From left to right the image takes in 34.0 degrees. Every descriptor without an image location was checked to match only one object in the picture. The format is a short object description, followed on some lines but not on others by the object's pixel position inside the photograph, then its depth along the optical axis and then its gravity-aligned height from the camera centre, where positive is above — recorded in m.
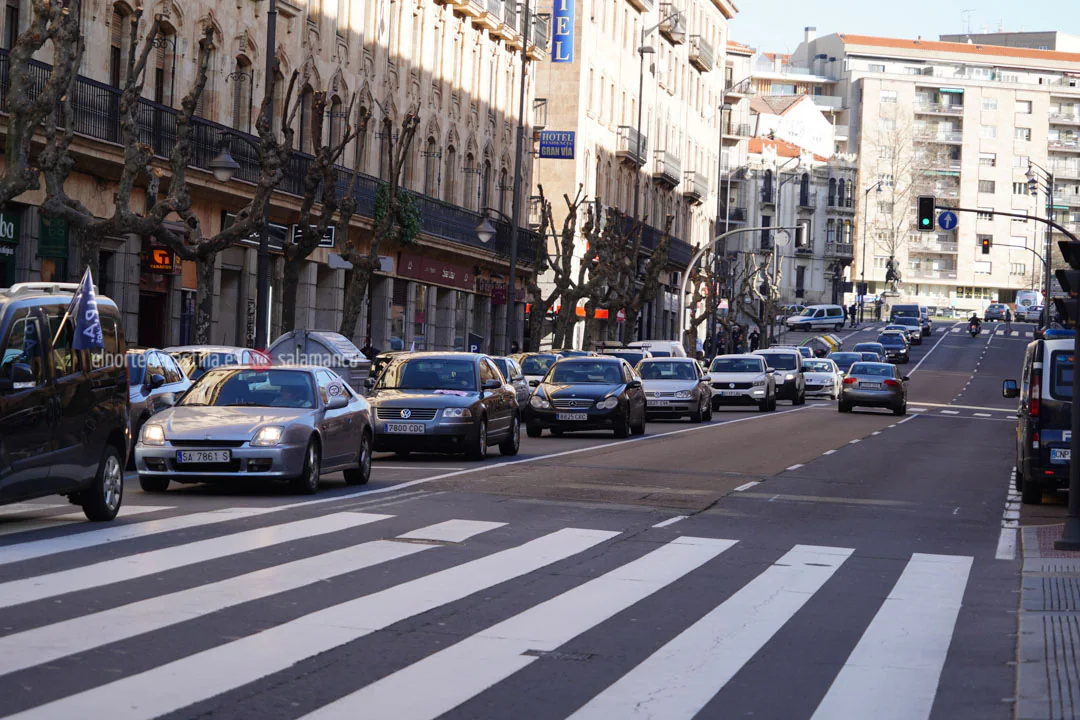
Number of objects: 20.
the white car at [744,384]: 50.31 -1.42
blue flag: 14.33 -0.09
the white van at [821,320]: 128.12 +1.21
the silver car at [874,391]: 49.88 -1.47
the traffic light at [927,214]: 48.88 +3.52
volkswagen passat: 24.27 -1.17
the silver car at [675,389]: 41.78 -1.37
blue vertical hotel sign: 72.19 +11.98
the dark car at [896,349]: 98.19 -0.52
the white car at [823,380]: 62.41 -1.54
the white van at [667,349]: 57.47 -0.61
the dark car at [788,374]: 57.12 -1.25
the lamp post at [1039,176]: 168.81 +16.34
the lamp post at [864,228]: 162.46 +10.61
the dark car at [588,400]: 32.47 -1.34
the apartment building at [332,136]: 34.41 +4.51
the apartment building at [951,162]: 172.12 +17.66
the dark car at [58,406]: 12.99 -0.77
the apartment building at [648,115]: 74.94 +10.52
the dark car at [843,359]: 70.75 -0.86
